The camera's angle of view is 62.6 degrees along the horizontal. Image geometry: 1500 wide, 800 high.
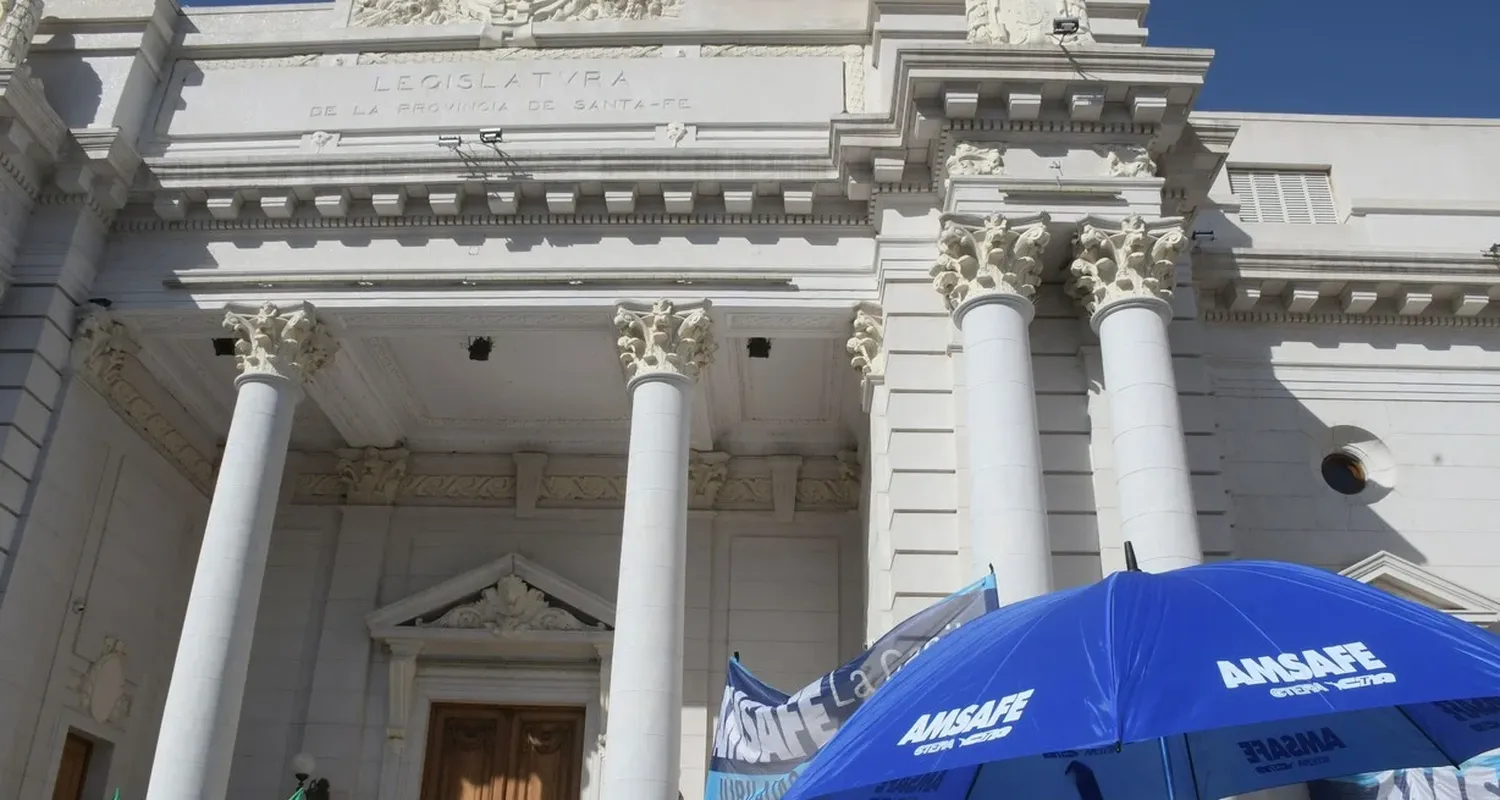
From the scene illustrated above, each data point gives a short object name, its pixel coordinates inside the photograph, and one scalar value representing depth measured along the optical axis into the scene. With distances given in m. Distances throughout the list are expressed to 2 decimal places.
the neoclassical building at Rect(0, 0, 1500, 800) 14.27
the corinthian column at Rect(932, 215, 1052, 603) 12.58
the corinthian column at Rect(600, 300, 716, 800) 13.29
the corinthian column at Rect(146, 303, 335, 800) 13.77
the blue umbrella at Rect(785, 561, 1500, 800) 4.64
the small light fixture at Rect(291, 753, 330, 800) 17.56
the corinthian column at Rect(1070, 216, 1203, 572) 12.54
